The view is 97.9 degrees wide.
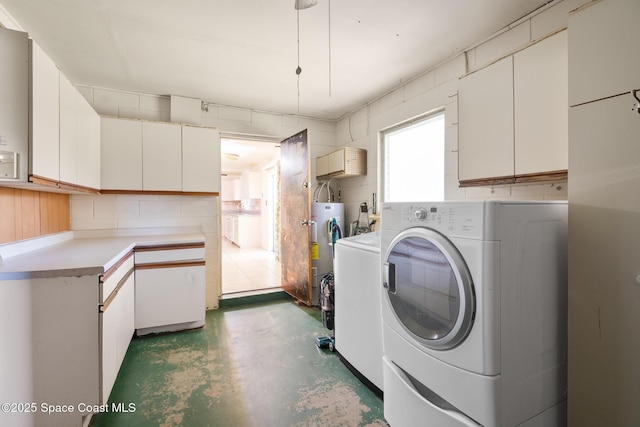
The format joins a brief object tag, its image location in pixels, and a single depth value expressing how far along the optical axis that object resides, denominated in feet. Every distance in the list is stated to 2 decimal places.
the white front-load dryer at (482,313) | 3.42
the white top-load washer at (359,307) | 5.66
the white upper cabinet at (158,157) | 8.85
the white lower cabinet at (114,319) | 5.03
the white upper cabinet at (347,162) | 11.08
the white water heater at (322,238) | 11.00
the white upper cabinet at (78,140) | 6.27
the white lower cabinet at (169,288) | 8.17
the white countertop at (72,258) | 4.60
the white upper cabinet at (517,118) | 4.60
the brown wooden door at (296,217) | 10.50
